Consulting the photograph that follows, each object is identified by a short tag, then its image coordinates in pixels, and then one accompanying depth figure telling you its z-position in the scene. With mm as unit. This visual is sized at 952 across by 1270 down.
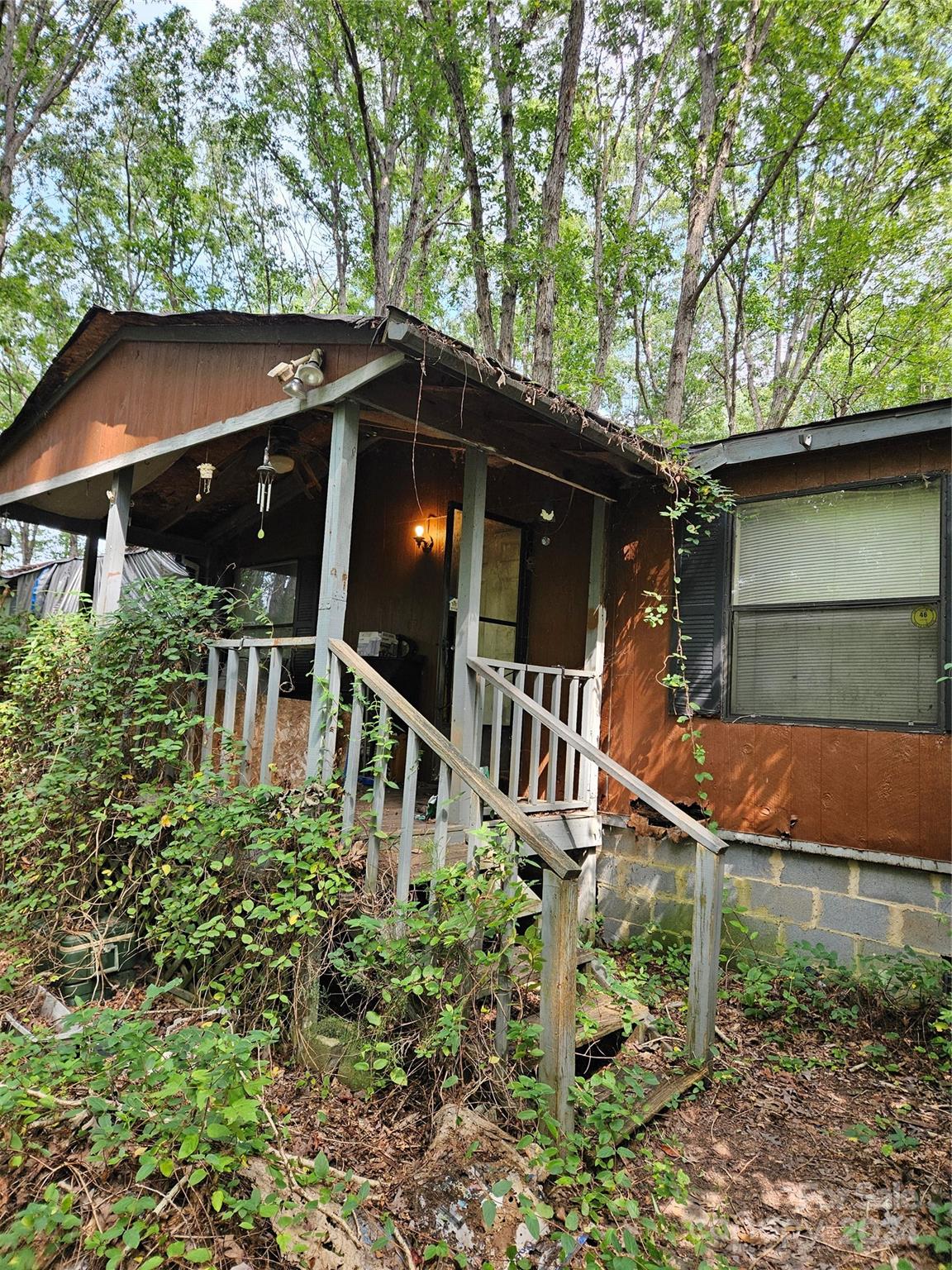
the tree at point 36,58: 9695
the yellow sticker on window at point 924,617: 4027
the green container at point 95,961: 3521
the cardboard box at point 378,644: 5852
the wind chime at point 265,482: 4410
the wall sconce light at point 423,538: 6312
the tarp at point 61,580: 10080
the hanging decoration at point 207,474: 5098
